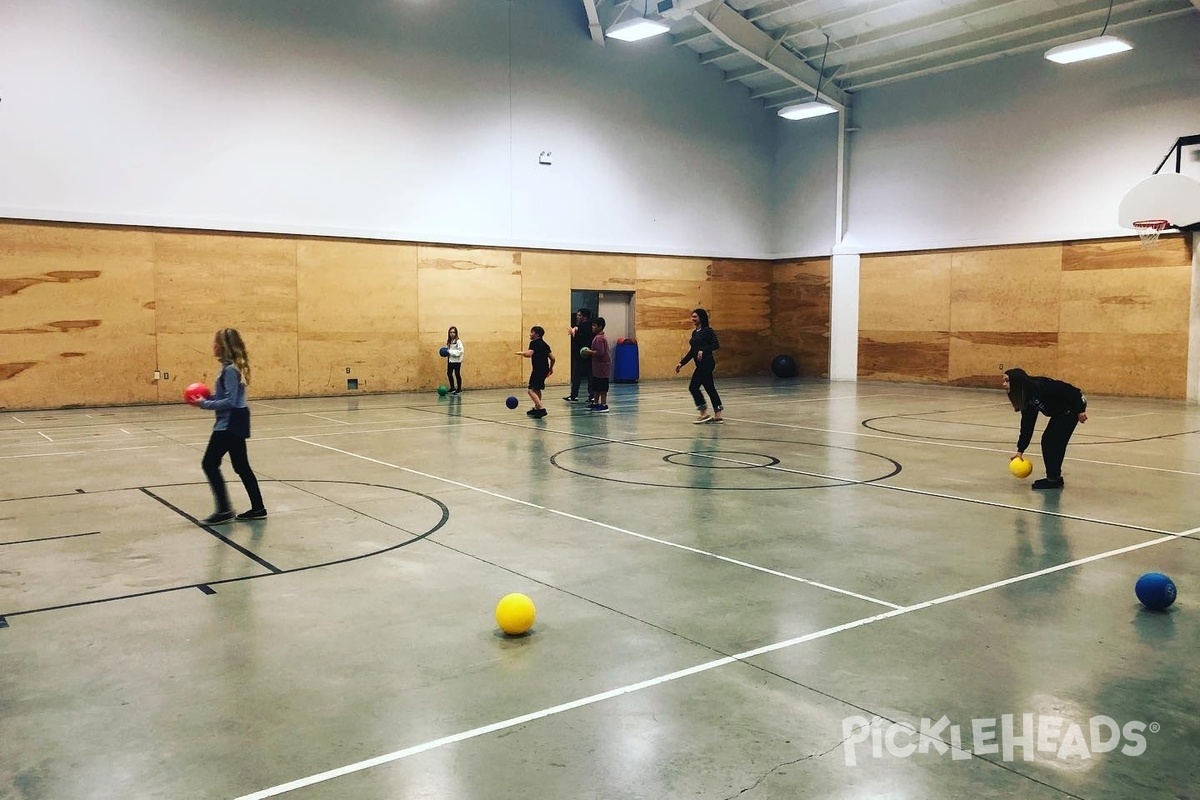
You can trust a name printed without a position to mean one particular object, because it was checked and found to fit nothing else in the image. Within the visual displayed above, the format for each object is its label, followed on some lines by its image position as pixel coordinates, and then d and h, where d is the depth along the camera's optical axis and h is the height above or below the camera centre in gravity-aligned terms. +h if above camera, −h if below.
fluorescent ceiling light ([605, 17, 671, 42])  19.53 +6.73
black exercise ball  28.88 -0.88
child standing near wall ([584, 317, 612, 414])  17.41 -0.55
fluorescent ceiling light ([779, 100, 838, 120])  23.70 +6.05
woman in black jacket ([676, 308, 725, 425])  15.28 -0.34
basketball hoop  20.30 +2.48
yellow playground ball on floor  4.98 -1.52
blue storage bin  26.30 -0.67
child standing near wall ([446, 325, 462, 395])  21.72 -0.44
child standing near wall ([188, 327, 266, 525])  7.85 -0.74
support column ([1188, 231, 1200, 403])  20.20 +0.04
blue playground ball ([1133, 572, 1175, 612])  5.36 -1.49
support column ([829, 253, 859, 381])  27.53 +0.68
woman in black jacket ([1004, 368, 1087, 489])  9.23 -0.70
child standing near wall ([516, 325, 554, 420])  16.33 -0.51
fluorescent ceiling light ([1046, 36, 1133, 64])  18.03 +5.87
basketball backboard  19.66 +3.25
